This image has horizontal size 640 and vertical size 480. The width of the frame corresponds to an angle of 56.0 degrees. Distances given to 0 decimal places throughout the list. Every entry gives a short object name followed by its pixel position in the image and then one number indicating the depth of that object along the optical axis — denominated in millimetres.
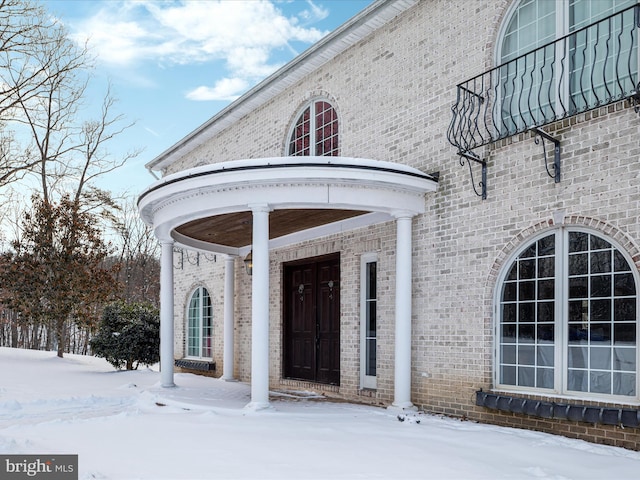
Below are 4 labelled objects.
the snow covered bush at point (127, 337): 12758
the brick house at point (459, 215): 5988
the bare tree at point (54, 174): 14469
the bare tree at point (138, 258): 27297
